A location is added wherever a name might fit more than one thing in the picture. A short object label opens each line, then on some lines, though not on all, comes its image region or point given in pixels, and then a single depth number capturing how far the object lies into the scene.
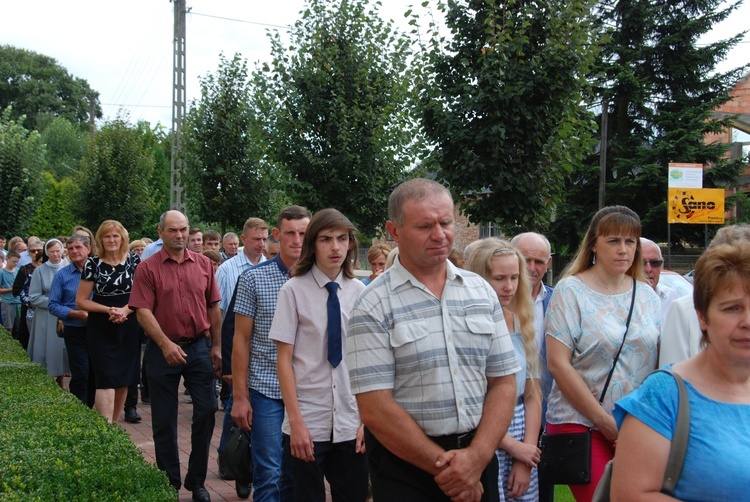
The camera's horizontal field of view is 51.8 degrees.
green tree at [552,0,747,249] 28.05
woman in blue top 2.37
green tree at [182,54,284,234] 19.98
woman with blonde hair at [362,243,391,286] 7.96
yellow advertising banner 24.14
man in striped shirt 2.96
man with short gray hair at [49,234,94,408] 8.77
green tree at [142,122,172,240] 43.34
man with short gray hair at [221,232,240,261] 12.02
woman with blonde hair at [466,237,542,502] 3.87
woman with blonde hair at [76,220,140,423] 7.66
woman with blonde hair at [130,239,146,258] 12.11
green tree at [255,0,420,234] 14.08
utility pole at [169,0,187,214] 24.67
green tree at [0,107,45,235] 25.89
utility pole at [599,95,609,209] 27.70
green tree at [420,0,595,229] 9.98
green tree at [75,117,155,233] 30.47
